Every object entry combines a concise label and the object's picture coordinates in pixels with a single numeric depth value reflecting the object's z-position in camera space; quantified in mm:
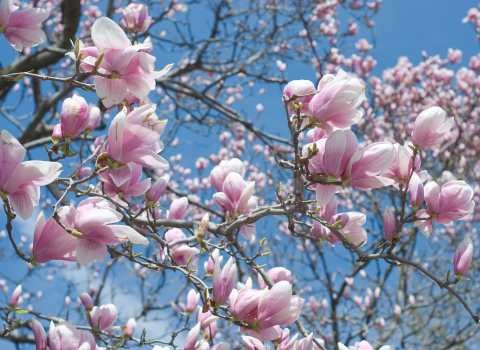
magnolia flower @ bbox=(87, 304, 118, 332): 1904
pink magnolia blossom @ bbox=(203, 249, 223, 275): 1798
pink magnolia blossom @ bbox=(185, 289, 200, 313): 1934
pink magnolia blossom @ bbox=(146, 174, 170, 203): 1600
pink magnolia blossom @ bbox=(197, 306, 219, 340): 1542
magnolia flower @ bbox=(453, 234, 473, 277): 1293
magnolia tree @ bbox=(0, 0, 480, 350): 1073
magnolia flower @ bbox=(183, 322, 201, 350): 1581
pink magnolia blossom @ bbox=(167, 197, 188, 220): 1865
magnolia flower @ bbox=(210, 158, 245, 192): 1646
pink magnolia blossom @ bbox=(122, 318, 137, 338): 1927
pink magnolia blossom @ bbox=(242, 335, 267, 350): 1272
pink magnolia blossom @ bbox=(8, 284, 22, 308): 2031
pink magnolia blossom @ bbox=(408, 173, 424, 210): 1345
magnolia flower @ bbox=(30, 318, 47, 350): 1201
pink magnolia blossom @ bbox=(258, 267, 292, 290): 1493
